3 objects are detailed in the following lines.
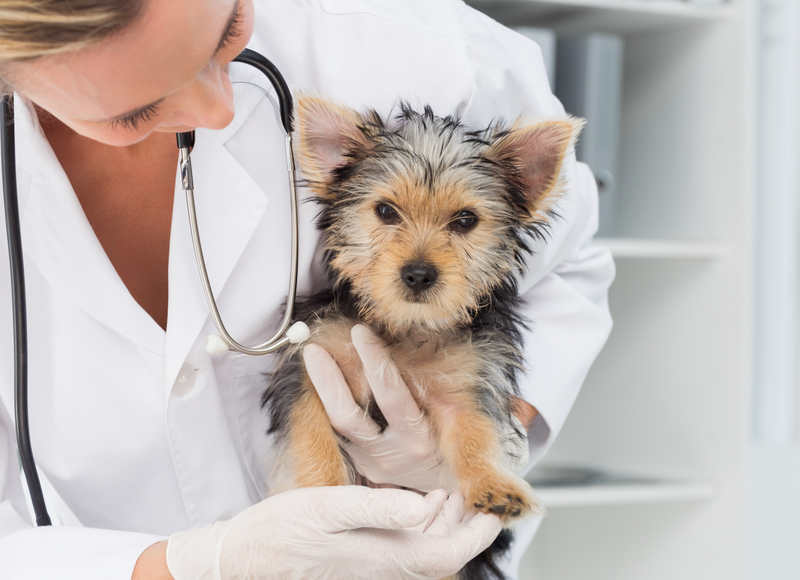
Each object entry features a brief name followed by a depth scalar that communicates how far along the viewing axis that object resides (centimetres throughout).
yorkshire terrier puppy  96
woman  93
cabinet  196
